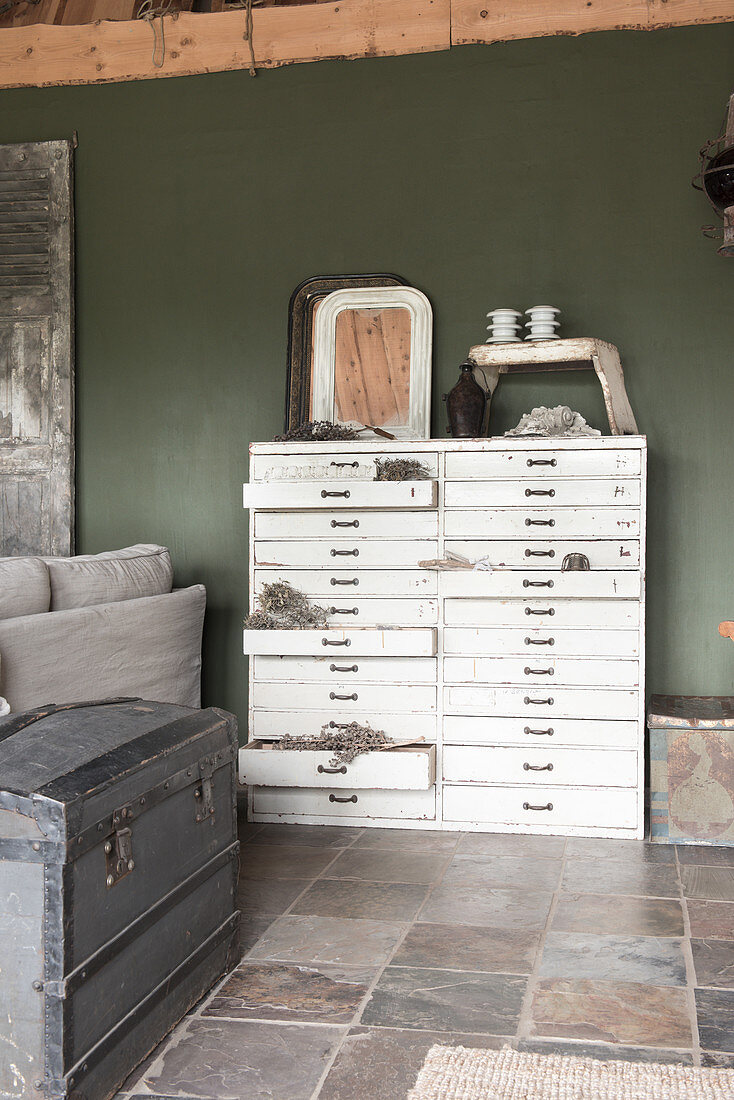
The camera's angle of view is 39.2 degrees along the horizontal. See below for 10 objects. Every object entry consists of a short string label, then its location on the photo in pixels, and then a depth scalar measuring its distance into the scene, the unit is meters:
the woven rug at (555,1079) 2.00
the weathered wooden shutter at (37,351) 4.77
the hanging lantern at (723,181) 3.76
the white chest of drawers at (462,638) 3.78
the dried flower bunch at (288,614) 3.99
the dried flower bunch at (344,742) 3.86
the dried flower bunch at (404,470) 3.90
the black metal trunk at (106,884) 1.79
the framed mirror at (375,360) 4.41
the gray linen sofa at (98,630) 3.16
